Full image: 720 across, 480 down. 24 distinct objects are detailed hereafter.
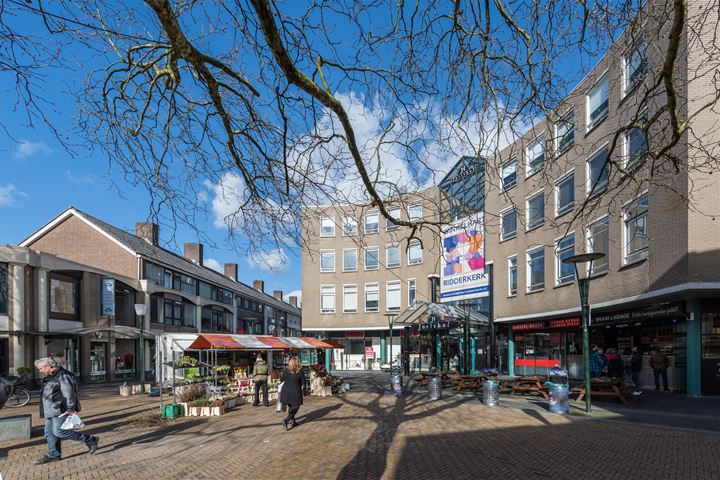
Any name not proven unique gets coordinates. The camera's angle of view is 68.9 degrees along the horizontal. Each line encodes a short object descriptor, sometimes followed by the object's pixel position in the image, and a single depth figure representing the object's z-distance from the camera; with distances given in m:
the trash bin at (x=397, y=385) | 17.33
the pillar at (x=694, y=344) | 15.43
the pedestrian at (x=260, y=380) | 15.53
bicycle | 16.95
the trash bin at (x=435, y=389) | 15.94
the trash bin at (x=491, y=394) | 14.13
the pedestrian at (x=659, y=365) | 16.27
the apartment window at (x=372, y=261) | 37.19
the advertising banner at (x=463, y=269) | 26.30
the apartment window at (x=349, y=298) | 37.59
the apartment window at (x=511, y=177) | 25.91
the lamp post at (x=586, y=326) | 12.24
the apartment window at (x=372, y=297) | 36.97
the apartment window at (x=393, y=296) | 36.12
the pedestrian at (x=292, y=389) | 11.04
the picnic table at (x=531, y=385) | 15.60
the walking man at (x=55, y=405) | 8.23
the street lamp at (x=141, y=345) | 19.88
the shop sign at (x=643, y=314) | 15.98
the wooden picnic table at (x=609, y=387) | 13.97
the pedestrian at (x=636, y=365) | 16.05
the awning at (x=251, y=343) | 16.72
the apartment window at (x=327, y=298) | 38.09
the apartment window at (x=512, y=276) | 26.48
